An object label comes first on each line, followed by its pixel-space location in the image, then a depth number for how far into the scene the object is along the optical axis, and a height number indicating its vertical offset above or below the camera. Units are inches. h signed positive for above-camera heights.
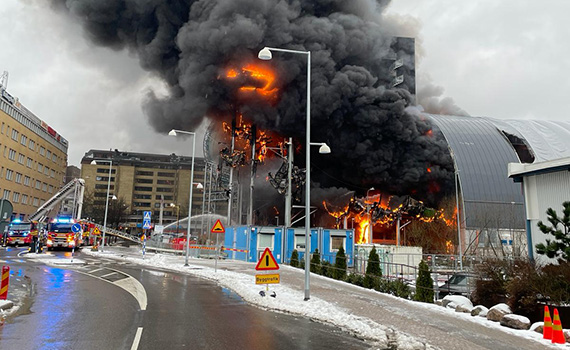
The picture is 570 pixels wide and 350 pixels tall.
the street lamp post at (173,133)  786.5 +200.9
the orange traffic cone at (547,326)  285.6 -57.3
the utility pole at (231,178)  1425.9 +218.3
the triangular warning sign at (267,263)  407.2 -24.5
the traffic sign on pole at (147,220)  950.1 +37.2
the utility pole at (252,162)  1427.2 +278.4
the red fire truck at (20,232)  1350.9 +4.9
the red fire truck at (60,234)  1134.4 +1.4
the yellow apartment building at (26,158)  1984.5 +424.7
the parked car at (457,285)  500.1 -54.6
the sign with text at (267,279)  408.5 -40.4
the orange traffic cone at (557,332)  273.6 -58.9
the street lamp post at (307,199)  409.7 +43.3
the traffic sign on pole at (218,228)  658.1 +15.8
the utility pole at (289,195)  1237.3 +136.6
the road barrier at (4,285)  346.6 -44.2
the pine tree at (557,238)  366.3 +5.2
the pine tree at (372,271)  549.0 -41.3
